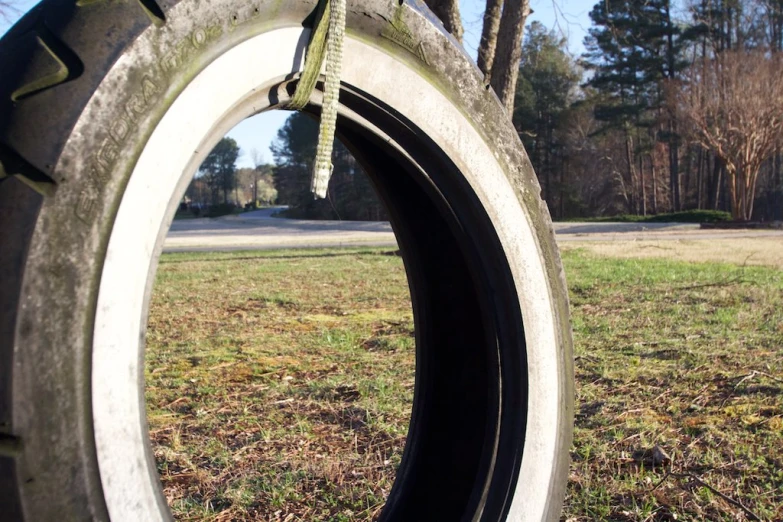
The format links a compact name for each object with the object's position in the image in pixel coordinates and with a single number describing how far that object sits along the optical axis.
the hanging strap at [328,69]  1.44
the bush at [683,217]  39.34
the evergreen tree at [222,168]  80.62
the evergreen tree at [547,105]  52.31
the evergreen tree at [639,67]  46.41
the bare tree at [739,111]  35.03
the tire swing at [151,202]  1.00
